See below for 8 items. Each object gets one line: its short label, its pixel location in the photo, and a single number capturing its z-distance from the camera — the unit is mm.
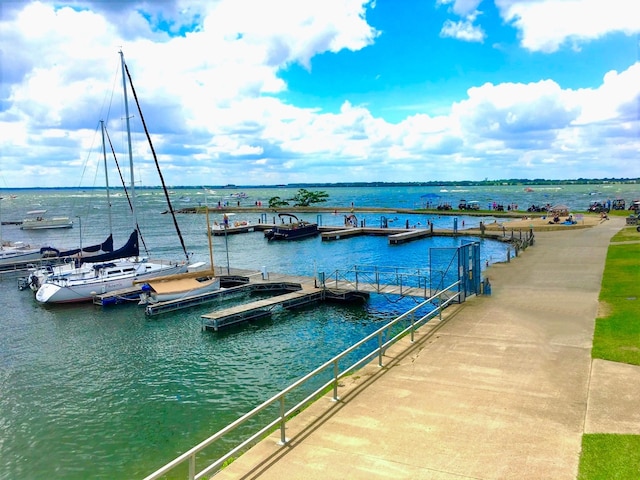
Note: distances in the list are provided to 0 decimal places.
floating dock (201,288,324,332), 27359
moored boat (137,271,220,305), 33562
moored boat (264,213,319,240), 72000
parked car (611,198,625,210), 90438
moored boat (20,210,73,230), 106000
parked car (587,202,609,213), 84262
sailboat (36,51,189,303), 35375
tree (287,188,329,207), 140375
